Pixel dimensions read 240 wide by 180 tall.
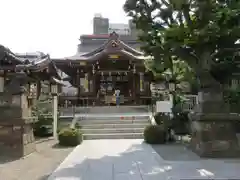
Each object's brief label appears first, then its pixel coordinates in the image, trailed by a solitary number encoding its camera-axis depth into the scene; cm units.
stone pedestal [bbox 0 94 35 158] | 694
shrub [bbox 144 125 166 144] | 903
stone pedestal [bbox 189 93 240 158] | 672
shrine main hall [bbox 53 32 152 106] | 1748
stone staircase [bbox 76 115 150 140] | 1044
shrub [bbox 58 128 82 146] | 876
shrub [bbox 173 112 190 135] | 992
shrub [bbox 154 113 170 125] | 1069
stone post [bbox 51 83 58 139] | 1048
